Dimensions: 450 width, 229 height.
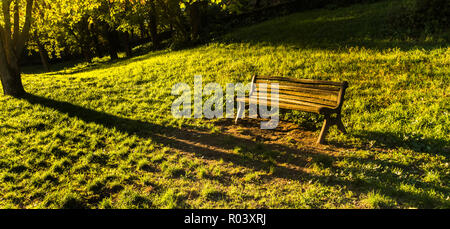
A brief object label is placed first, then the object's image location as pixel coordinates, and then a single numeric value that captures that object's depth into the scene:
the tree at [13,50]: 8.87
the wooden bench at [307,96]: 5.02
